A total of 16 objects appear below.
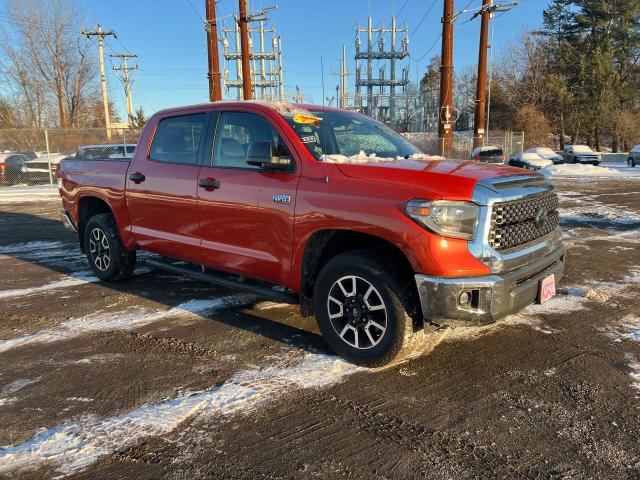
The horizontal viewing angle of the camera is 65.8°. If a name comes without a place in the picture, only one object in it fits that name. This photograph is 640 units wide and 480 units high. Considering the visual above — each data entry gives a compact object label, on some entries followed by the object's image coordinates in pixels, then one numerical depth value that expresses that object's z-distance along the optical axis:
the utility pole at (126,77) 49.53
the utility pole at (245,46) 19.70
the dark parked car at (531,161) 26.50
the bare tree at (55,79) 40.34
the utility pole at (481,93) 22.07
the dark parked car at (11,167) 19.50
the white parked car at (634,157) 32.91
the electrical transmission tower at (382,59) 51.34
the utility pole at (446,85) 16.17
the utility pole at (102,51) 38.38
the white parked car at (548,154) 35.03
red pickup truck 3.23
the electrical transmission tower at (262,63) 42.31
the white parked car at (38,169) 19.66
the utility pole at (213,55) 18.27
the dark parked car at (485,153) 18.00
